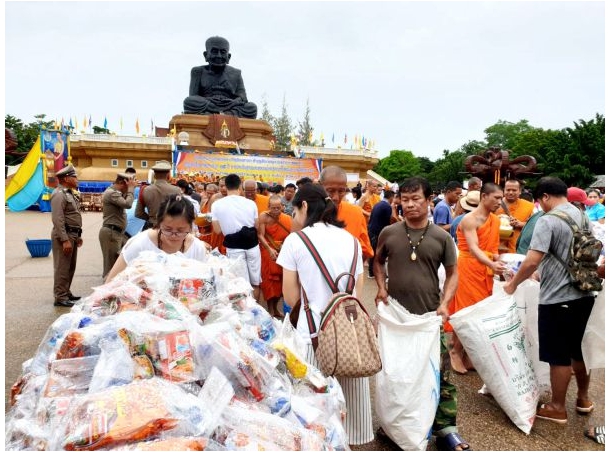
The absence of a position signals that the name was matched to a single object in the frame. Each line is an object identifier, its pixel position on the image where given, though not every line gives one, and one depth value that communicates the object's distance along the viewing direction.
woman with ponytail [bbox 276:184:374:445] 2.43
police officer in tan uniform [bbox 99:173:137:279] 5.62
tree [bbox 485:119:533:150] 53.57
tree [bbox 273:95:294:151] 43.06
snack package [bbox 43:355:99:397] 1.65
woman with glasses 2.66
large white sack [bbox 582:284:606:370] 2.84
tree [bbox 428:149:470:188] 41.03
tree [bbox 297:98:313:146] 42.40
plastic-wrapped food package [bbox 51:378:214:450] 1.36
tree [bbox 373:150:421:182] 52.72
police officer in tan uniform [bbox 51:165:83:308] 5.20
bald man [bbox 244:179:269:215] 5.62
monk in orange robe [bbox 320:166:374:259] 3.65
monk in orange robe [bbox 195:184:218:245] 5.88
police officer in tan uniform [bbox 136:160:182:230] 5.40
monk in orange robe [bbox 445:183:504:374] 3.67
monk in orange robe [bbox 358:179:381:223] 7.70
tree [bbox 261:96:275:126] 44.28
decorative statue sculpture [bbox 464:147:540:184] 7.55
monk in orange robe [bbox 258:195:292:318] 4.93
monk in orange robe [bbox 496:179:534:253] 4.59
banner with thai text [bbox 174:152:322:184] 20.64
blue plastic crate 8.59
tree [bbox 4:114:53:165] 34.31
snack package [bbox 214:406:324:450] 1.49
